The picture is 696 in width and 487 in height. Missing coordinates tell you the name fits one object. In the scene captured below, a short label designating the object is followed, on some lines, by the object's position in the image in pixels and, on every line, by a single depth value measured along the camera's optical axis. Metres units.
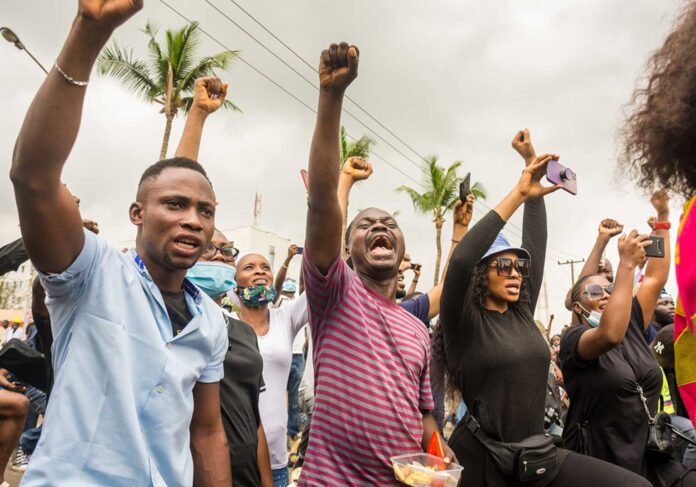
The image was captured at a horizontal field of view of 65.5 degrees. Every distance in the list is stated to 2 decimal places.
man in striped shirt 2.12
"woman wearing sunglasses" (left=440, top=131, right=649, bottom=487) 2.71
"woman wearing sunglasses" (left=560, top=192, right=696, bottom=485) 3.29
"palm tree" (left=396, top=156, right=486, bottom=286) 25.84
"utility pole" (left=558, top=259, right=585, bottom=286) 47.35
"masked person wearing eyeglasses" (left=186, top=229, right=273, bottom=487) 2.62
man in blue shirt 1.43
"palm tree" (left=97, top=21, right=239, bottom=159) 13.95
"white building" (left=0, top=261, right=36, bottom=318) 75.44
